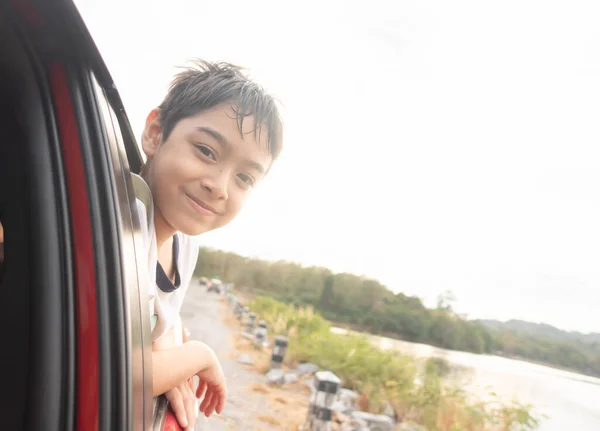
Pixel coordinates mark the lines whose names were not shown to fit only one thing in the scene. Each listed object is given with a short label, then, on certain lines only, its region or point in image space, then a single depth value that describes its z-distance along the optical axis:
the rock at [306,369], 7.21
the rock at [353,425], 4.97
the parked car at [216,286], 16.89
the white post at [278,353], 6.89
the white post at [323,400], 4.06
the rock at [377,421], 5.04
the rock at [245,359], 7.50
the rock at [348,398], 5.83
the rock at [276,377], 6.64
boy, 0.90
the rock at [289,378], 6.69
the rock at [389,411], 5.59
